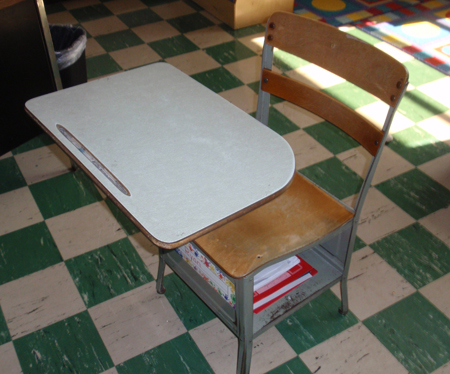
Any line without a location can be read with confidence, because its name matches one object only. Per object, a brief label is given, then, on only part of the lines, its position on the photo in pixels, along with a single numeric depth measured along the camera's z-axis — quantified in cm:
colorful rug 352
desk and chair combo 116
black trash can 240
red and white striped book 159
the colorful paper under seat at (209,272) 151
